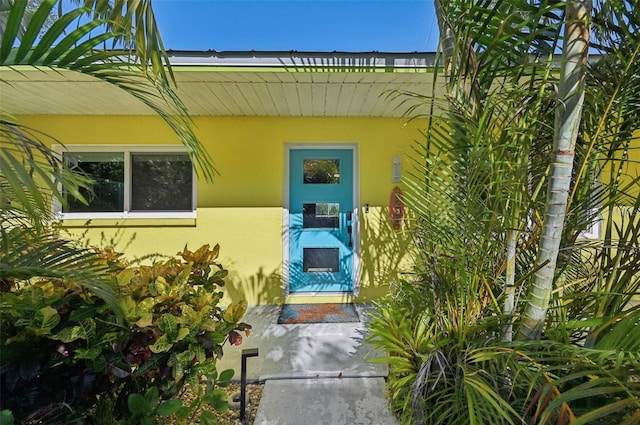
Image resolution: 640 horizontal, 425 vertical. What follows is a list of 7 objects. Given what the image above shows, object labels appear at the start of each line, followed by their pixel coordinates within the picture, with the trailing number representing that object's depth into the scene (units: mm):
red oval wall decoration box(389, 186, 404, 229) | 4477
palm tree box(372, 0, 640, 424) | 1568
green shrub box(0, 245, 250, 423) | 1525
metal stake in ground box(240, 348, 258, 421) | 2229
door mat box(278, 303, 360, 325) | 3914
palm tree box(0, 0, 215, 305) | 1123
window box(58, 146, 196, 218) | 4457
